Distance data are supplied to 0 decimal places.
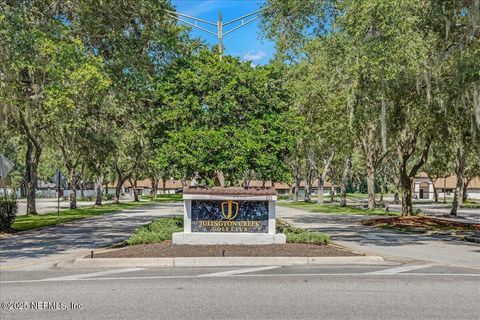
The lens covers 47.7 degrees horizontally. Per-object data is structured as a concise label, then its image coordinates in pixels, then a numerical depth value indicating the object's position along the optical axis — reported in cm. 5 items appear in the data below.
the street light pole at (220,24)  2130
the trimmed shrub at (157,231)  1633
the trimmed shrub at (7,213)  2283
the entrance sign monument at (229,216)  1590
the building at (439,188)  10500
